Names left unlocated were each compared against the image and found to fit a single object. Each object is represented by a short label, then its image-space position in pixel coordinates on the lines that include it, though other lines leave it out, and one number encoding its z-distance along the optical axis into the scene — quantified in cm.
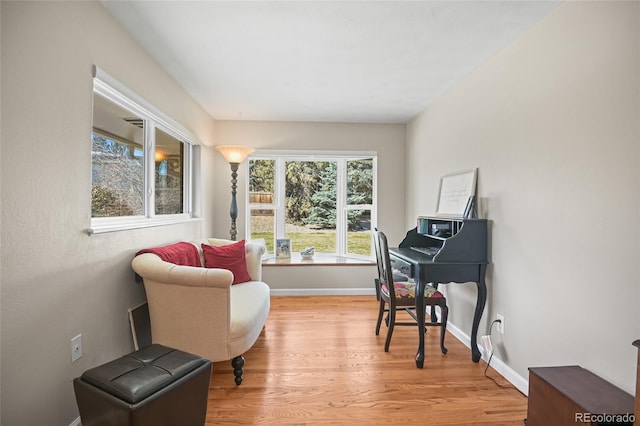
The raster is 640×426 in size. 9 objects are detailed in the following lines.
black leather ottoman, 122
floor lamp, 364
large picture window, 429
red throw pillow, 279
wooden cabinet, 125
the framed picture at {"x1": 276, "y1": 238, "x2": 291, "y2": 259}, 428
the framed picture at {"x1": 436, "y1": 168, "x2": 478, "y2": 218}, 254
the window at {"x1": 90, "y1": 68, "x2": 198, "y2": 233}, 192
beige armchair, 189
